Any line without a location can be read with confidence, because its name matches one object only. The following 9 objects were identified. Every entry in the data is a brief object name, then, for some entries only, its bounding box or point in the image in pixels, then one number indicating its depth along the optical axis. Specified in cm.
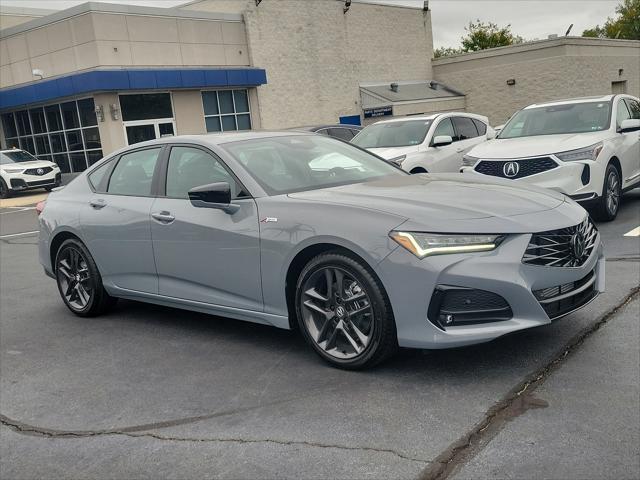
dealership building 2583
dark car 1597
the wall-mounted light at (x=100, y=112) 2550
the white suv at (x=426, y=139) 1096
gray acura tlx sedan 380
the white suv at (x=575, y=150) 852
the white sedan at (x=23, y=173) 2305
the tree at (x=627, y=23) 6669
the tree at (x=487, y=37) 6456
